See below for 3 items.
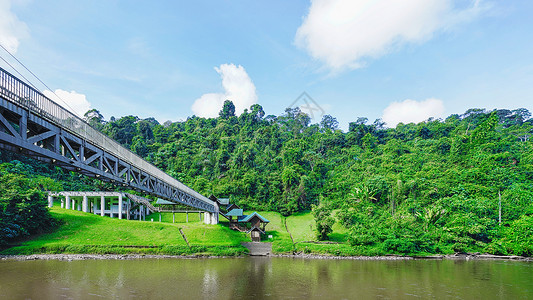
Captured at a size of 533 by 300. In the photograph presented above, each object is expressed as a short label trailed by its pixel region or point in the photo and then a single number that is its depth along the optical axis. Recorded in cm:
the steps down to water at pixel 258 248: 3808
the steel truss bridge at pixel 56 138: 1088
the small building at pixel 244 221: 4719
